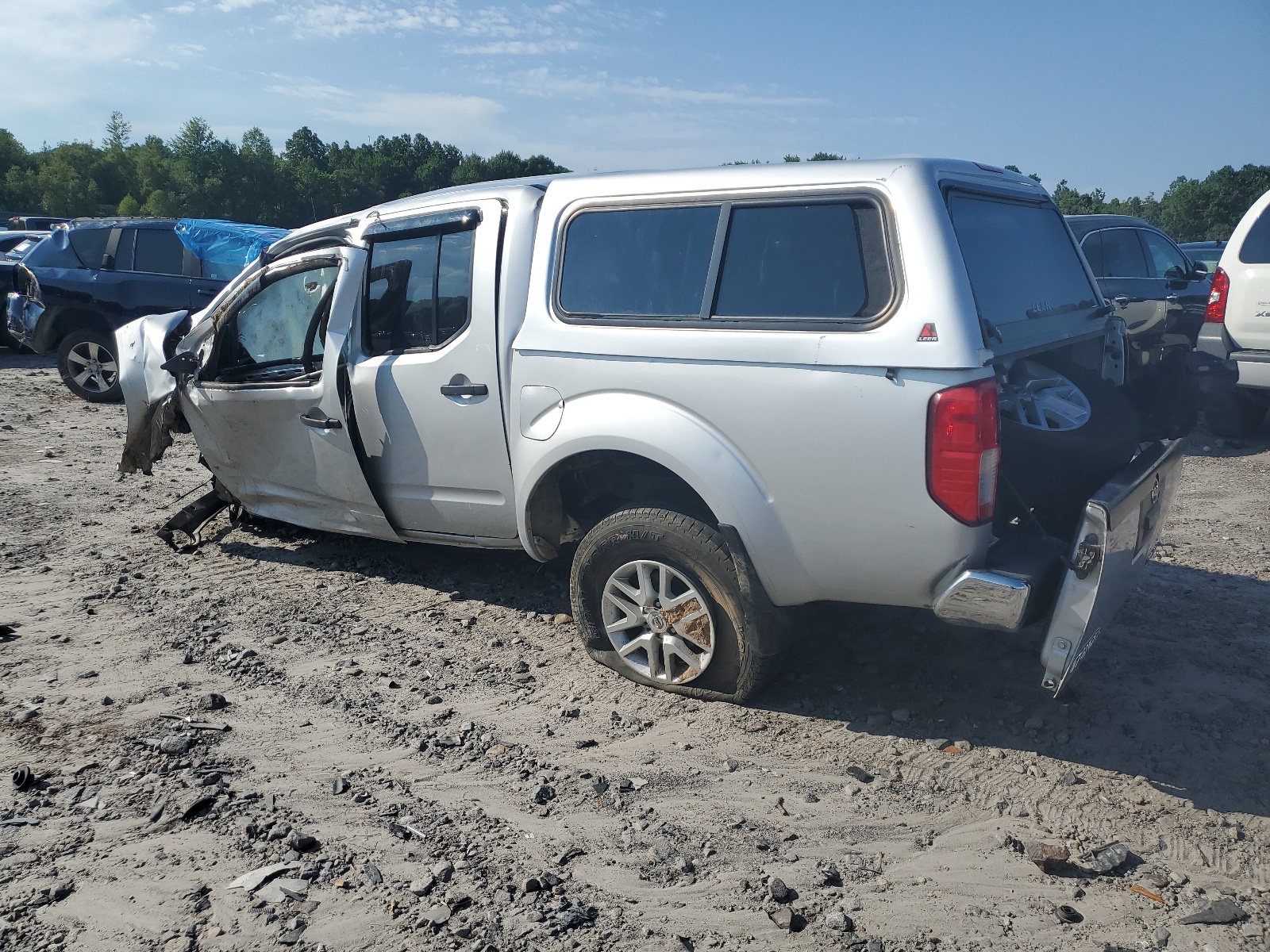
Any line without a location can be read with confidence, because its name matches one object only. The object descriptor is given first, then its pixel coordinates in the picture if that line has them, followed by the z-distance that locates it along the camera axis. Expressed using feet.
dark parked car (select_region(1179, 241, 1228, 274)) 49.83
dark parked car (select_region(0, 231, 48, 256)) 55.77
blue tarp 35.83
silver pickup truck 9.90
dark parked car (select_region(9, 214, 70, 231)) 85.10
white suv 24.32
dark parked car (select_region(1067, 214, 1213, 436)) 31.01
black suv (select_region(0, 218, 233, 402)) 34.50
